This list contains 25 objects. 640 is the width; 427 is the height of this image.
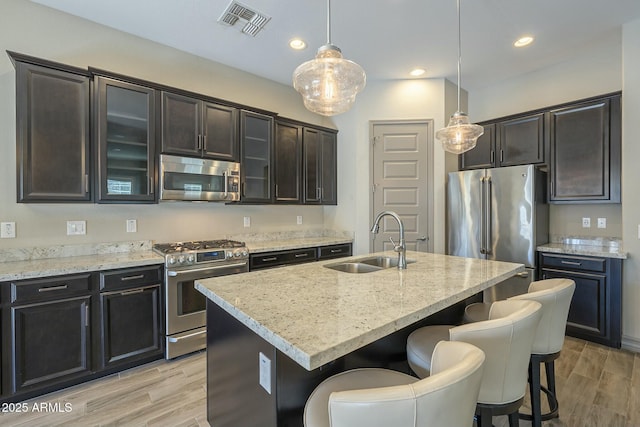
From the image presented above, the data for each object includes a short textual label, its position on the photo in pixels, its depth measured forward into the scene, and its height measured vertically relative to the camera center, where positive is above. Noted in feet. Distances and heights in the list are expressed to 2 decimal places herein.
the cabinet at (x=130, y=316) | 7.55 -2.80
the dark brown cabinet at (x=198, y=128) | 9.25 +2.78
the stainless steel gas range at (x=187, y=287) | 8.45 -2.22
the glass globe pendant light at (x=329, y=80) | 5.23 +2.45
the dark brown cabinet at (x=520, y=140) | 11.19 +2.77
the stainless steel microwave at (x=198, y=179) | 9.23 +1.07
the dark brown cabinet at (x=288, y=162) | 12.25 +2.07
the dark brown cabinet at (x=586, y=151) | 9.65 +2.04
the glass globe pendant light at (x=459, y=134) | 7.91 +2.11
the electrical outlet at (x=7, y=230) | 7.66 -0.49
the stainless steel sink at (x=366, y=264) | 7.30 -1.35
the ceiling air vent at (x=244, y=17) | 8.28 +5.71
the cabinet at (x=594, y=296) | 9.06 -2.68
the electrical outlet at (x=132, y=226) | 9.59 -0.48
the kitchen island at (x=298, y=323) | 3.28 -1.31
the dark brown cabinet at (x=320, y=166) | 13.26 +2.08
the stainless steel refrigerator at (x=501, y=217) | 10.39 -0.22
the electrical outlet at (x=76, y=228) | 8.57 -0.48
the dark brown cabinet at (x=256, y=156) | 11.06 +2.11
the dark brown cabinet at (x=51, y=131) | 7.13 +2.04
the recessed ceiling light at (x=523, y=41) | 9.99 +5.84
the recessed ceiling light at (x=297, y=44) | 9.98 +5.78
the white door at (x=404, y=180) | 12.81 +1.38
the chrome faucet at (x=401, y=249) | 6.64 -0.87
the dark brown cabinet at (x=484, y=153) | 12.41 +2.51
